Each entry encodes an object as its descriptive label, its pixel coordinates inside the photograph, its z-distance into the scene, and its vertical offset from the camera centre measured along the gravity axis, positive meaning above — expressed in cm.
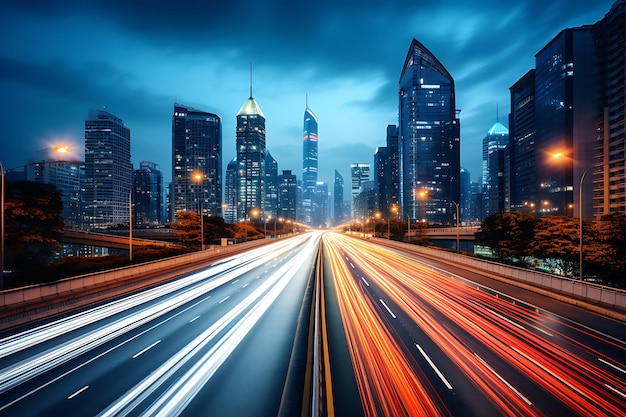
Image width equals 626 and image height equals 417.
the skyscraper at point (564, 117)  11756 +3875
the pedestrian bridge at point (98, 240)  6072 -662
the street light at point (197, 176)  3730 +386
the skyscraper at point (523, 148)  16025 +3459
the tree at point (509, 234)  5128 -457
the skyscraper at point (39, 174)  18920 +2060
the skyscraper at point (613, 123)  9581 +2873
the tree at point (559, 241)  4005 -448
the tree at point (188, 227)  5231 -336
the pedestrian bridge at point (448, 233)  8289 -717
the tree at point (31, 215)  3266 -90
